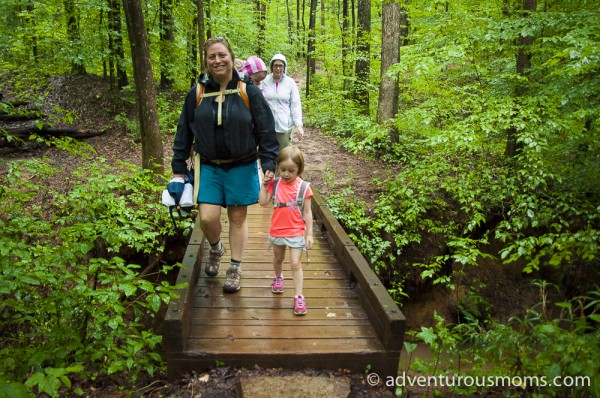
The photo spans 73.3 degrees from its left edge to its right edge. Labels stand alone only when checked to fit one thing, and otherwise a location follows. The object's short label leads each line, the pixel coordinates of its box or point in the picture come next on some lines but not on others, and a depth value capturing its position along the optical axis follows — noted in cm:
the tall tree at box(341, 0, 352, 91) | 1569
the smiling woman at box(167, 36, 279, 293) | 390
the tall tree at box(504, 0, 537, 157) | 805
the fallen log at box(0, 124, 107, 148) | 1248
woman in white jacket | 664
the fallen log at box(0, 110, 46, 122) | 1353
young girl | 411
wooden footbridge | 362
